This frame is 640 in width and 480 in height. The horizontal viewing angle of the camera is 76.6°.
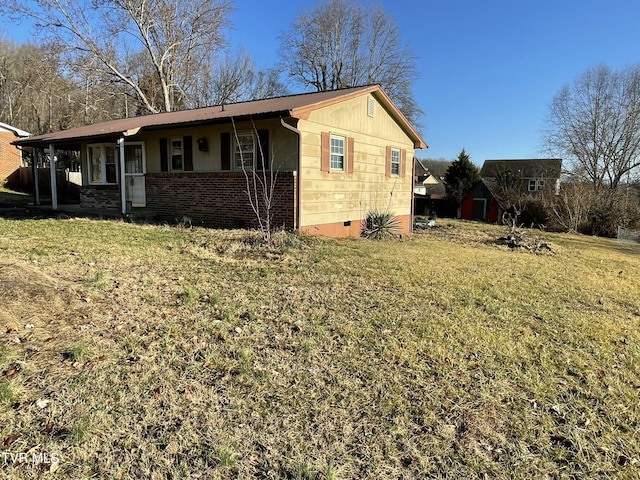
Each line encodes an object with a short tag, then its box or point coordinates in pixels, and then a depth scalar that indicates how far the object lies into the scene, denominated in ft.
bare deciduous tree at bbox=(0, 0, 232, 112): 77.41
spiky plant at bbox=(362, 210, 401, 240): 42.65
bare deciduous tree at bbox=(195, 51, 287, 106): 108.37
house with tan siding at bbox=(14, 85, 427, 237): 34.09
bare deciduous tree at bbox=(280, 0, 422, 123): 113.70
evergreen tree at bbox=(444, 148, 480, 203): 119.34
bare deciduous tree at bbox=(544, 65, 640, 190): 110.01
